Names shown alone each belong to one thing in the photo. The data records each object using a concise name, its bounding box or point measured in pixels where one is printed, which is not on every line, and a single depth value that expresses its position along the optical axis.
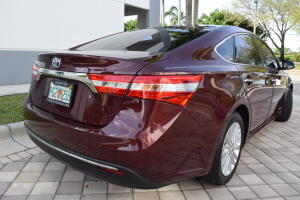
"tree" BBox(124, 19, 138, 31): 44.89
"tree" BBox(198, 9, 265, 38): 29.89
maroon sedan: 1.68
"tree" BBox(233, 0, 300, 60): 26.38
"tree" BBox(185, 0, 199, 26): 7.85
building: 6.85
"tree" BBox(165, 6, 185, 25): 43.45
